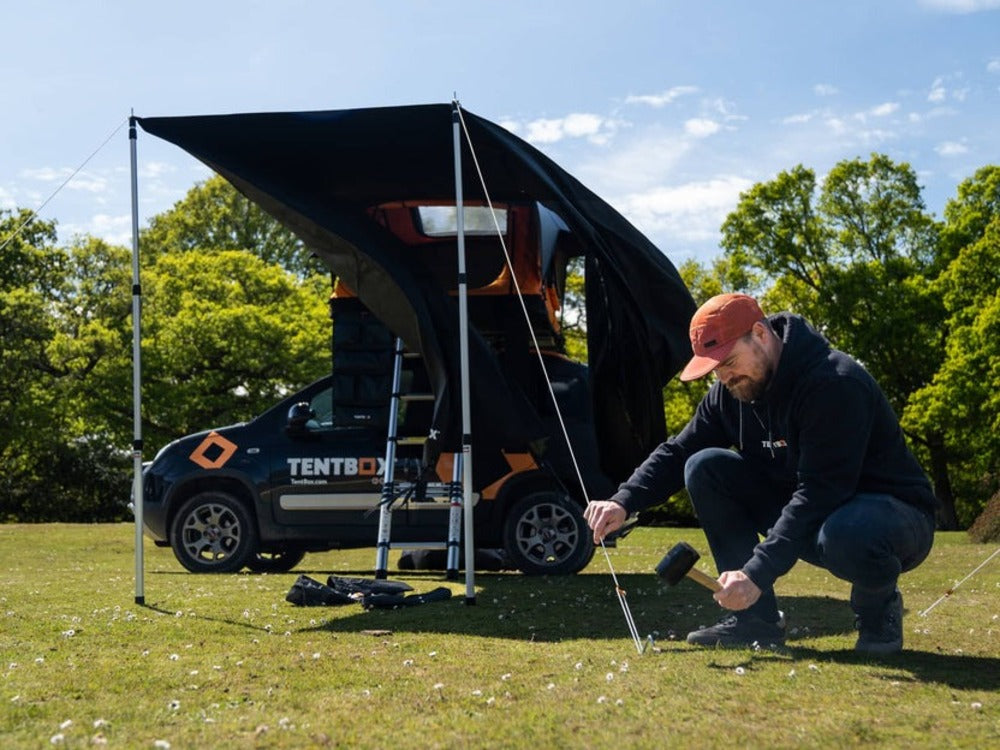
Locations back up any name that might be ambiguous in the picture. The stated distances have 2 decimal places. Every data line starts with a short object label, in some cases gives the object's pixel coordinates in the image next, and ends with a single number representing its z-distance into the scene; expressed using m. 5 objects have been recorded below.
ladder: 9.27
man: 4.62
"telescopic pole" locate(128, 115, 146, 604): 7.76
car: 8.35
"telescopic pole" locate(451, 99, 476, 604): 7.62
